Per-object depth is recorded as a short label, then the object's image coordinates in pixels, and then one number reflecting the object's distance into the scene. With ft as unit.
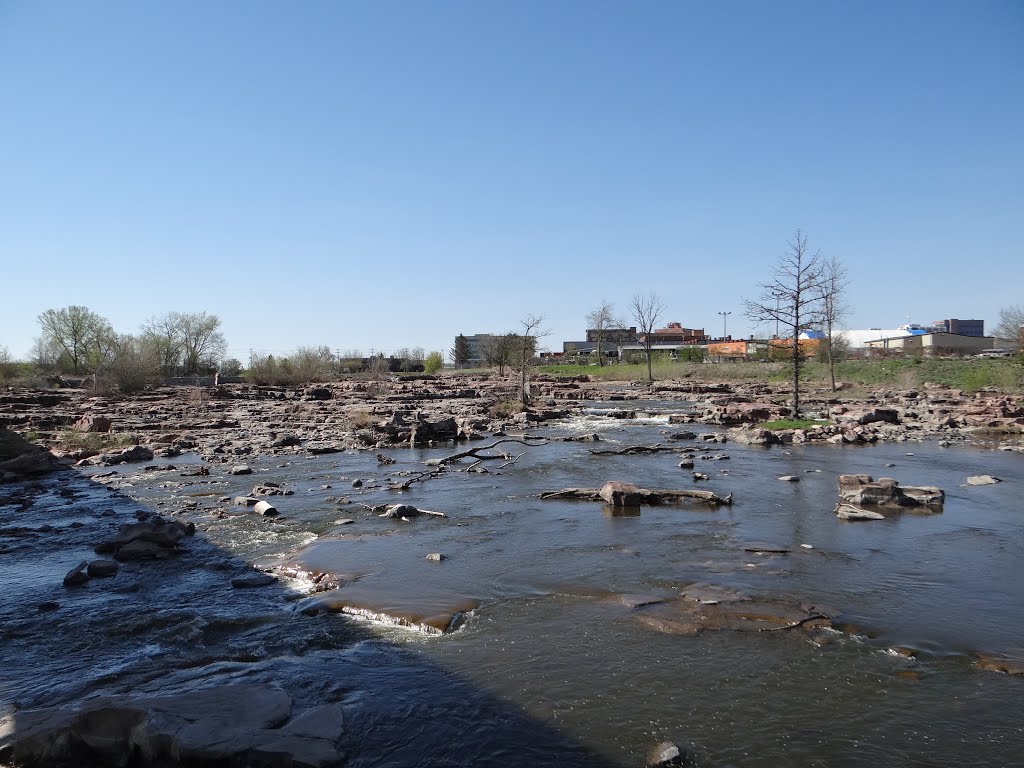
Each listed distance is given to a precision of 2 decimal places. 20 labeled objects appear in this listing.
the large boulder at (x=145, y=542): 28.94
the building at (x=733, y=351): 247.46
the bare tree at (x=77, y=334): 223.71
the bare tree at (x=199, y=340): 248.32
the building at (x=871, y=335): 318.86
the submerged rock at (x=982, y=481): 43.45
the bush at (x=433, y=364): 300.20
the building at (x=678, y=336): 428.56
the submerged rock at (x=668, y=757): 13.64
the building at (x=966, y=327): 518.37
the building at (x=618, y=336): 381.17
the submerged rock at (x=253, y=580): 24.93
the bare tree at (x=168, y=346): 220.43
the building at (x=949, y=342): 241.72
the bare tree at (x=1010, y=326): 182.33
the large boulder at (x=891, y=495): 37.01
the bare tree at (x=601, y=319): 280.31
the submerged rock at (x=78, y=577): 25.49
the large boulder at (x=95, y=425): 78.43
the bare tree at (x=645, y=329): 199.83
